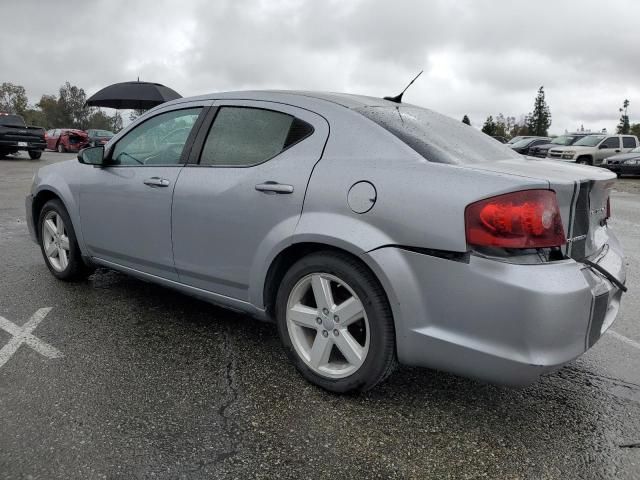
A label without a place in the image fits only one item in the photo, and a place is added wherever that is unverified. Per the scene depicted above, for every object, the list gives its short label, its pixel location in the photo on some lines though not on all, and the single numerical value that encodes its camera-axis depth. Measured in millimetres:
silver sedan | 2250
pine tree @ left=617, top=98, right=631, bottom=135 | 83456
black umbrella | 12609
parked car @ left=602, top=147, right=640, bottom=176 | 19797
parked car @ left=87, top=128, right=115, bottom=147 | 29919
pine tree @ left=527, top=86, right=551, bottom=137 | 93938
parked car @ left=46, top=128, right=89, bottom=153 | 29109
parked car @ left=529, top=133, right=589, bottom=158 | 24197
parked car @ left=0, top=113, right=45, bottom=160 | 20406
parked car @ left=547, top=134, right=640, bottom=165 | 22094
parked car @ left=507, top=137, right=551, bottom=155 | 26969
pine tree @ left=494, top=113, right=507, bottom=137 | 86162
